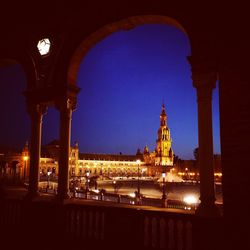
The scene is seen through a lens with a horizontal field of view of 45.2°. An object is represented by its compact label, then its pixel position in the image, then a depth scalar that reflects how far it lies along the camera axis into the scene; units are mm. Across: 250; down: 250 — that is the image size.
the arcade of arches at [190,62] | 6547
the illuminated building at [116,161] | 124938
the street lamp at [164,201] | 18531
